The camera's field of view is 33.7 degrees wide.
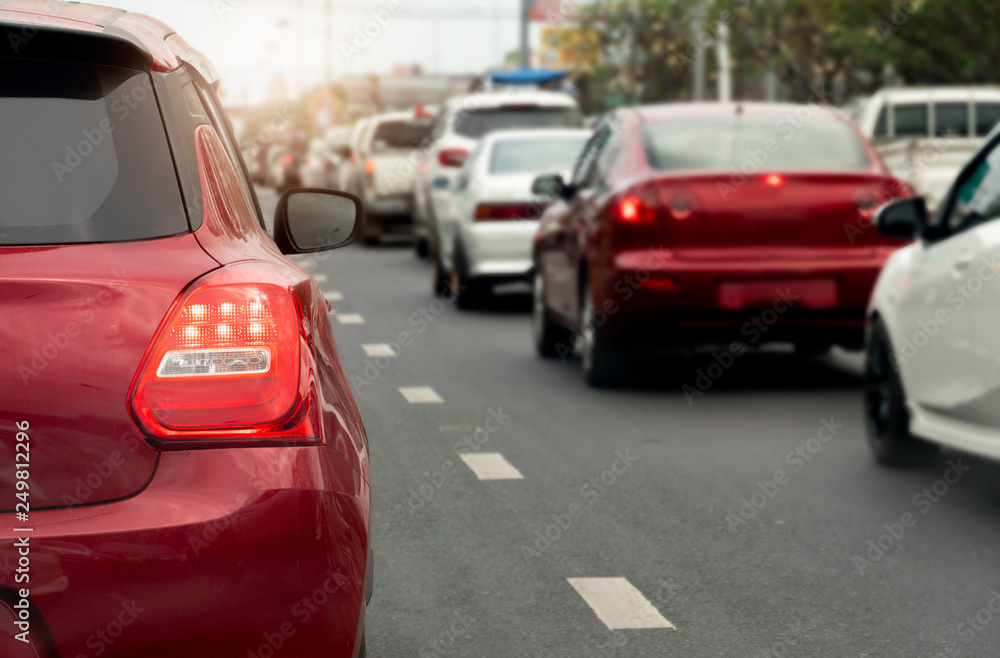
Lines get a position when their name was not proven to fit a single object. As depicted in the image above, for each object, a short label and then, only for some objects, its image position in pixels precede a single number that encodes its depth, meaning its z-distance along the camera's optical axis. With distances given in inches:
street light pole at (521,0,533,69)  1595.7
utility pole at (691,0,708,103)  1206.1
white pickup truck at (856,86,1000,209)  788.6
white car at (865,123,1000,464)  234.4
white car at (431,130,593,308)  552.7
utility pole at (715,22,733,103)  1259.2
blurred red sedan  342.6
